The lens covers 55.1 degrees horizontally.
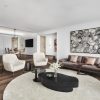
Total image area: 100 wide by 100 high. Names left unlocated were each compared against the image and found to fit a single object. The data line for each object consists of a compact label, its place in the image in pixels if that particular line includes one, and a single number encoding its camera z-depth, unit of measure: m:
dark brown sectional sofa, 3.98
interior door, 8.52
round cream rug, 2.32
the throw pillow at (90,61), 4.41
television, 9.32
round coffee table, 2.49
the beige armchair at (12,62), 4.01
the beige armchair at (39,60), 5.12
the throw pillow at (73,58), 5.07
